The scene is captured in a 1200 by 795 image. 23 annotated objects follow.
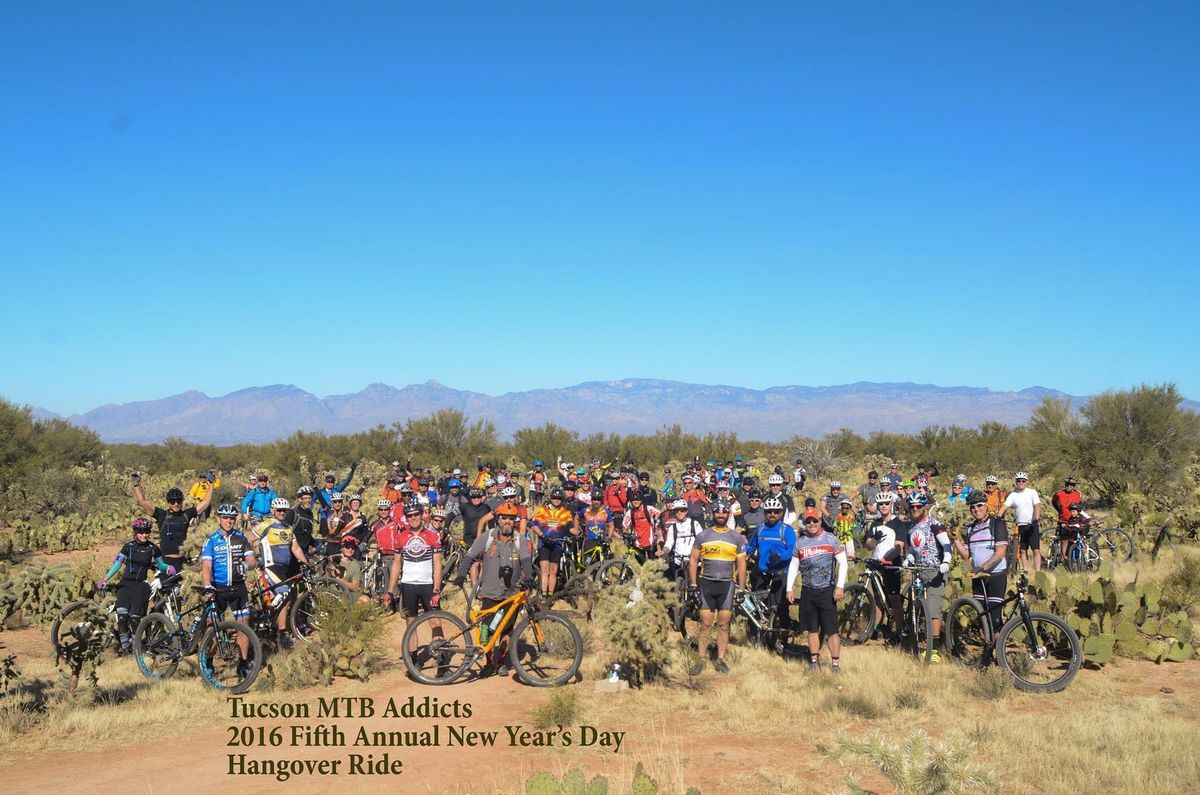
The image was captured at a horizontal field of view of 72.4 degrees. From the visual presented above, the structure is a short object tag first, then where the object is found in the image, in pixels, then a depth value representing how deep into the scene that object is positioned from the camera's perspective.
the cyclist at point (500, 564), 9.48
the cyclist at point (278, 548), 10.23
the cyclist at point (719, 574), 9.70
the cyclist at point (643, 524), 13.59
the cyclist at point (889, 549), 10.07
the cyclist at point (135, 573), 9.65
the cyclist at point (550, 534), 12.66
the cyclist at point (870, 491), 16.39
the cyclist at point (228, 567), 9.22
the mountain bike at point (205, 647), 9.01
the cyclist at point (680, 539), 11.56
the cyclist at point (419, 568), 9.76
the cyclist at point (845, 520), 12.98
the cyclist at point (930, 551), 9.58
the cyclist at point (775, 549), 10.39
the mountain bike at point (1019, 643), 8.72
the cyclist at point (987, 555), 9.09
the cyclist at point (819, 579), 9.24
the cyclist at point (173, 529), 10.29
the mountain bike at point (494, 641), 9.17
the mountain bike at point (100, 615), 8.34
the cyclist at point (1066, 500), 14.94
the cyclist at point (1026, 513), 13.58
